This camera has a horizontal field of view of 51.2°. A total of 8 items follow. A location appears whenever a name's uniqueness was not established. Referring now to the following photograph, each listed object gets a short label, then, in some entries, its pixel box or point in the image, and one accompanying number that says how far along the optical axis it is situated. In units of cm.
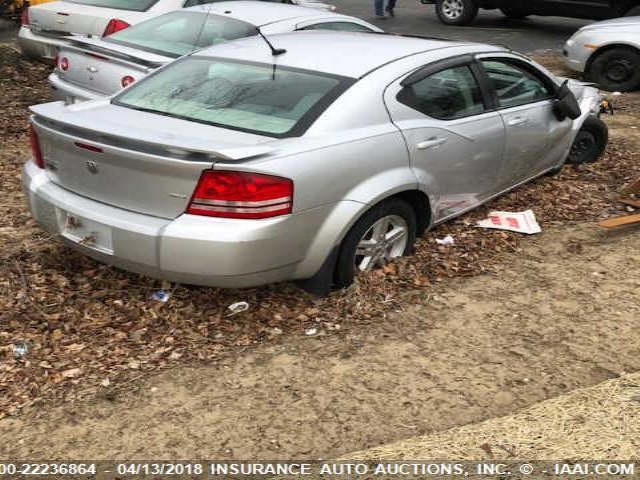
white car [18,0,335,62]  699
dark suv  1256
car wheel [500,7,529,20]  1375
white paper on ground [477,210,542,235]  473
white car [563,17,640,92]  901
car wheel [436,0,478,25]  1430
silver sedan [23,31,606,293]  308
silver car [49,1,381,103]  551
